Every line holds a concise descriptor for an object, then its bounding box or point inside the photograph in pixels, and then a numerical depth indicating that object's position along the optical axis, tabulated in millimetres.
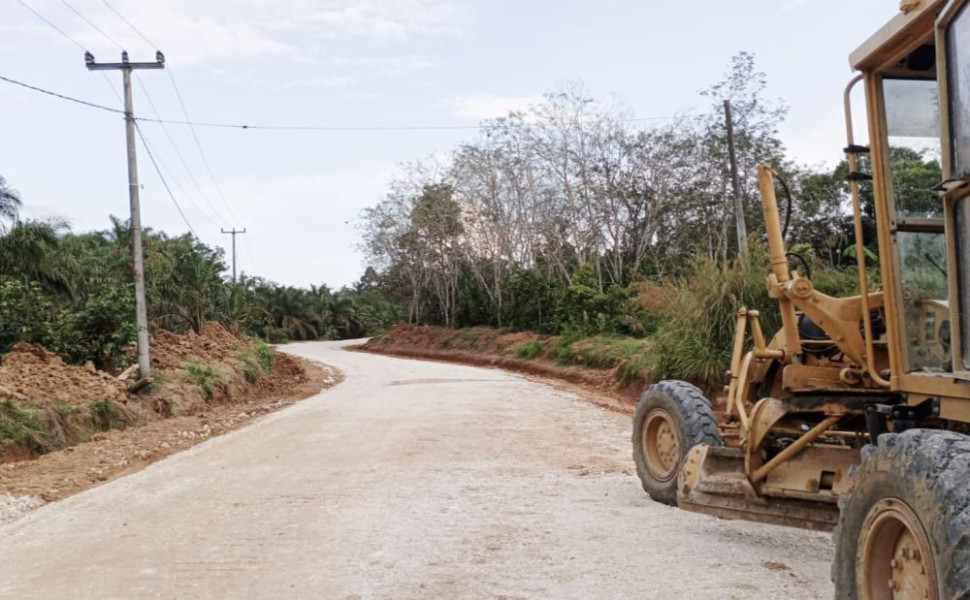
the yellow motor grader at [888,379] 3205
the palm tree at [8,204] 20969
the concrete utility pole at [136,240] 17812
